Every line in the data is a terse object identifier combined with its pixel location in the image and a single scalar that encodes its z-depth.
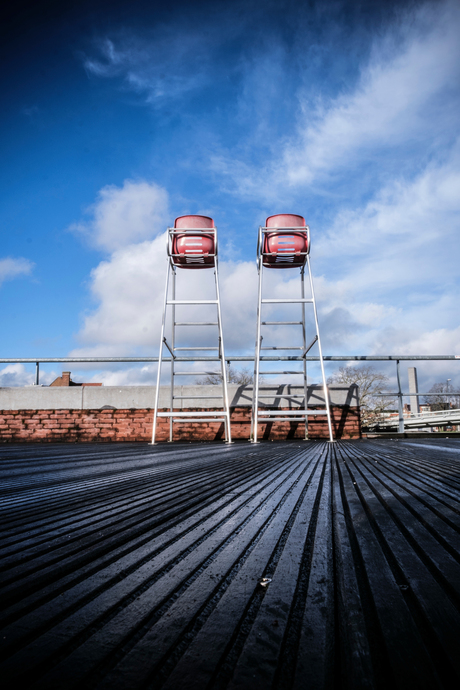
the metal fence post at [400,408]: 4.92
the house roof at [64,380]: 9.78
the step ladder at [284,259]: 4.63
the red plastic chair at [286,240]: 4.84
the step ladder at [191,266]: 4.57
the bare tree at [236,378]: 19.53
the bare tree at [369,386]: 17.91
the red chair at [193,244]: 4.90
